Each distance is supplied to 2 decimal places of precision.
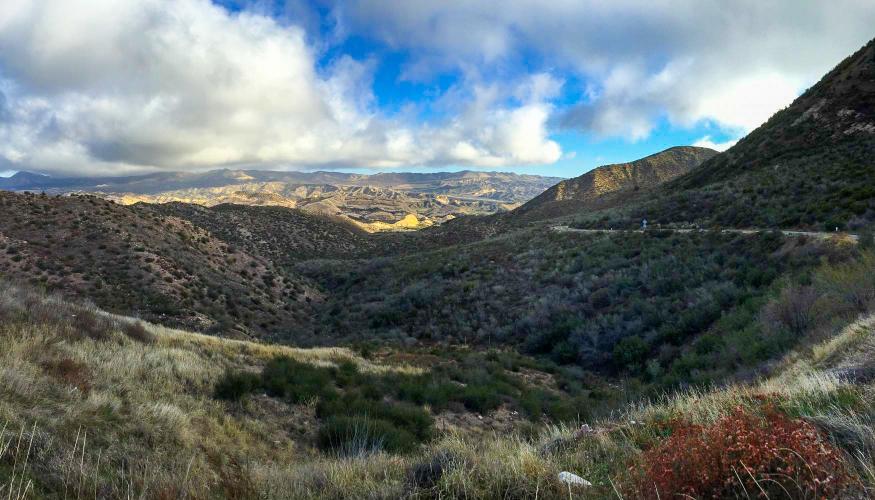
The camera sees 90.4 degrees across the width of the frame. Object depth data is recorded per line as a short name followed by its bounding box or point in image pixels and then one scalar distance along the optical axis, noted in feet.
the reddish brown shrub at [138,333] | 34.85
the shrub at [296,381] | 32.07
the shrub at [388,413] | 29.75
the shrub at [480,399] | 37.73
